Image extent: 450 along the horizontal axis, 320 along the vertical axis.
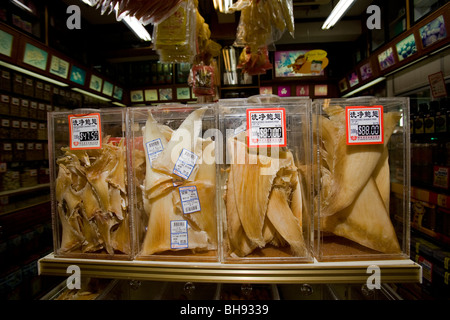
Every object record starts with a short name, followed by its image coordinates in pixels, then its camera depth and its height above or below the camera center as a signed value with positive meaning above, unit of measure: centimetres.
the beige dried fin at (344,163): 77 -3
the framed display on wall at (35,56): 270 +124
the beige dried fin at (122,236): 83 -28
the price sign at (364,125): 77 +10
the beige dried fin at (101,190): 80 -11
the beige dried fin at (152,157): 81 +0
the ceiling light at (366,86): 355 +117
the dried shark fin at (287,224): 76 -23
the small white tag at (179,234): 79 -27
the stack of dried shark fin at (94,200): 81 -15
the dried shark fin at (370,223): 77 -23
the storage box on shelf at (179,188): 80 -11
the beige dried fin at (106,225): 81 -24
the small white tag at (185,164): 80 -3
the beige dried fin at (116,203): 81 -16
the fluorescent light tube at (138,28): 240 +143
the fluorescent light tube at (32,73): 258 +107
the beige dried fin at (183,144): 80 +4
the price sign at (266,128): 77 +9
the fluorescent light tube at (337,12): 240 +161
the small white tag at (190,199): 79 -15
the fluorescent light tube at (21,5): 265 +181
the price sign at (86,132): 86 +10
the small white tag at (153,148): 83 +3
